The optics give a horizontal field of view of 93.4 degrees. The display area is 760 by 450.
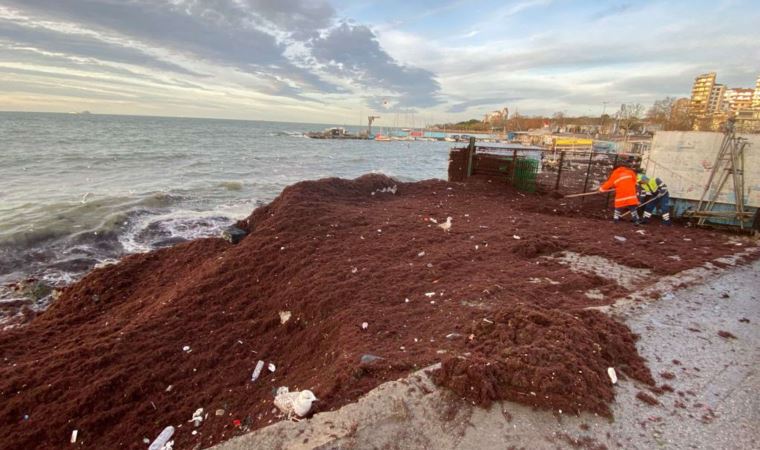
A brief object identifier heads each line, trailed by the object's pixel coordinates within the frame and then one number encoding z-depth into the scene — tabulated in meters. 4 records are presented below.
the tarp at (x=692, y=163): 8.91
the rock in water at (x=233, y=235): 7.77
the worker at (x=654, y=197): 9.51
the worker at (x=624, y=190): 9.38
